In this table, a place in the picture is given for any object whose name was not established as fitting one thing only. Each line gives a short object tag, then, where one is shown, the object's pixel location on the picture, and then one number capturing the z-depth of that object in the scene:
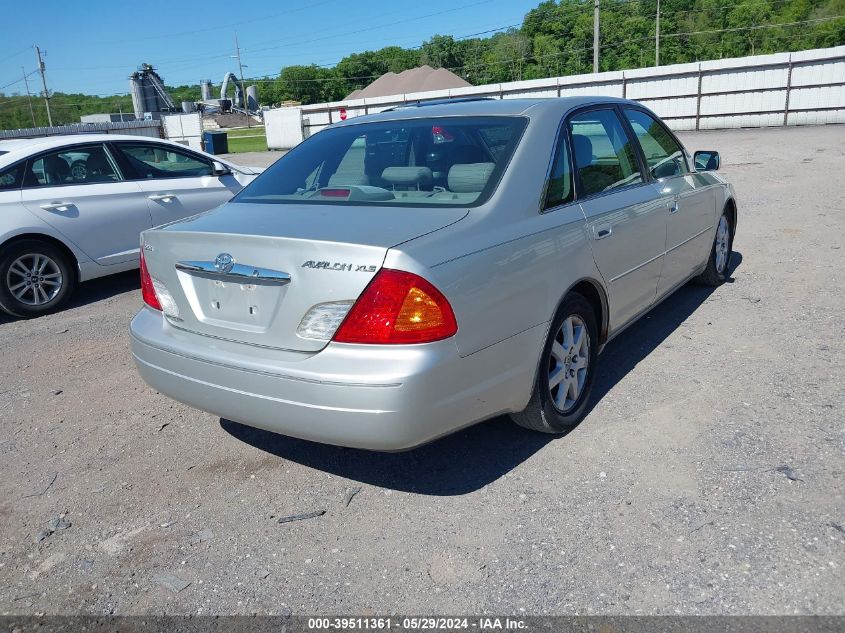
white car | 6.28
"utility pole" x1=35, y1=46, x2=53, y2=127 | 83.25
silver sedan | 2.68
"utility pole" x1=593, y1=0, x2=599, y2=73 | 34.07
